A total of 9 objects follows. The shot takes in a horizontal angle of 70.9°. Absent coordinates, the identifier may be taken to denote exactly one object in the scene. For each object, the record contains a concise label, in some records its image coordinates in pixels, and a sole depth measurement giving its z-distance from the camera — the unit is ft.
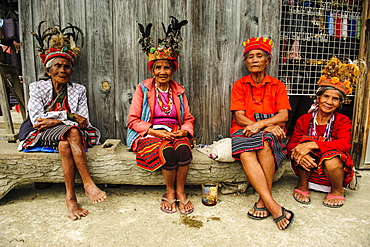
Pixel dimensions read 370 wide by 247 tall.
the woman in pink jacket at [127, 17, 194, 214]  8.70
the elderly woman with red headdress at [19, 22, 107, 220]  8.56
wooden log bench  8.92
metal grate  11.76
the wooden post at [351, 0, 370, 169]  11.75
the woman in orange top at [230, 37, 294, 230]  8.18
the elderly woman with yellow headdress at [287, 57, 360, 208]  9.06
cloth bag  9.31
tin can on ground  8.93
